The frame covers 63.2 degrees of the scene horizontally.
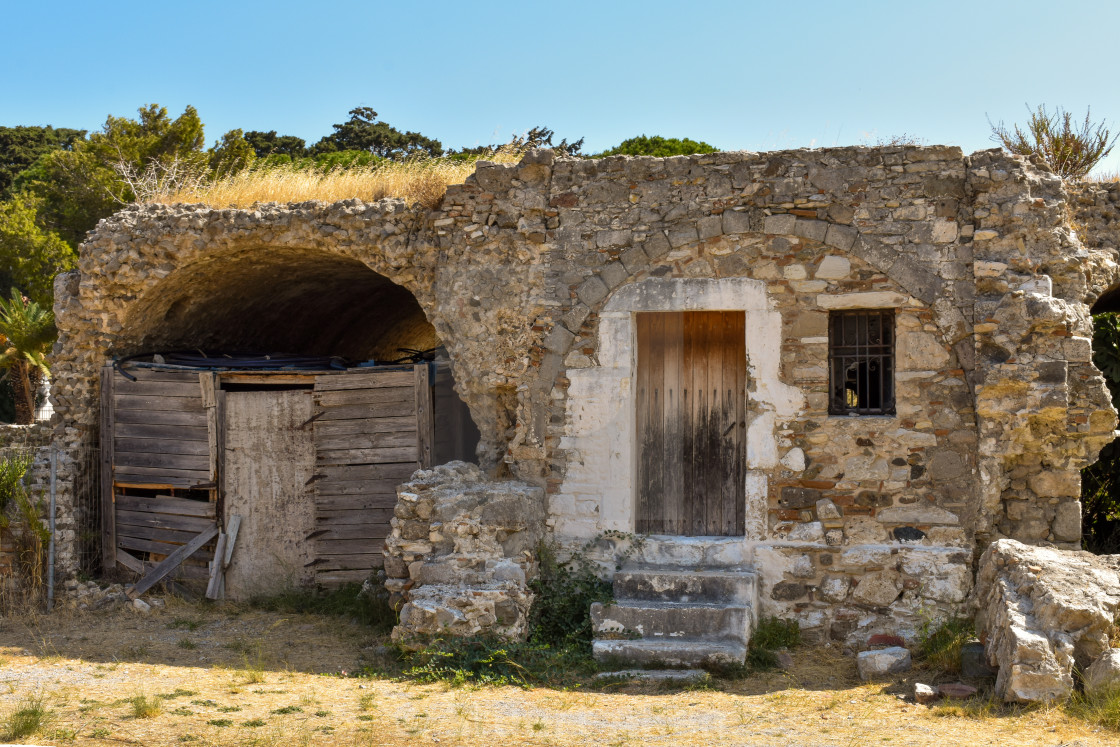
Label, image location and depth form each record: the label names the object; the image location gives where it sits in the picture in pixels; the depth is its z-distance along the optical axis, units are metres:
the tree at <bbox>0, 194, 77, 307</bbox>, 17.77
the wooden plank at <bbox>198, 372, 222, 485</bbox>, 9.06
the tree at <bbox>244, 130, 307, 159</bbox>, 24.52
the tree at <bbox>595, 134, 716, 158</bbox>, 17.64
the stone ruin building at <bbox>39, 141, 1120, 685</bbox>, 6.93
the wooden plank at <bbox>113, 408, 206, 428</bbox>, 9.11
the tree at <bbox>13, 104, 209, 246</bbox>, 18.58
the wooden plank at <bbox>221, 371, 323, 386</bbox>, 9.20
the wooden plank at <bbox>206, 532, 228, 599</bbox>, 8.91
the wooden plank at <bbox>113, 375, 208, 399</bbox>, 9.12
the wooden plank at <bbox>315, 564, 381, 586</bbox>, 8.98
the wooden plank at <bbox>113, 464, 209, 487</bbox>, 9.09
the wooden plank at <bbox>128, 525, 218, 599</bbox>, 8.88
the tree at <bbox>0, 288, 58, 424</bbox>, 15.89
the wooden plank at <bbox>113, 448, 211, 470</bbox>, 9.08
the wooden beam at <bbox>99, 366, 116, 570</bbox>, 9.19
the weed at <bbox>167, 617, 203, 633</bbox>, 7.93
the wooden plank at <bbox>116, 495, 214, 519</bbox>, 9.07
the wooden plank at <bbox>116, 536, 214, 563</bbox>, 9.09
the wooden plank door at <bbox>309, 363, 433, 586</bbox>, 8.96
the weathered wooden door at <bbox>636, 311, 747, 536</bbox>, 7.75
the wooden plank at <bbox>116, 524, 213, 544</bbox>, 9.09
